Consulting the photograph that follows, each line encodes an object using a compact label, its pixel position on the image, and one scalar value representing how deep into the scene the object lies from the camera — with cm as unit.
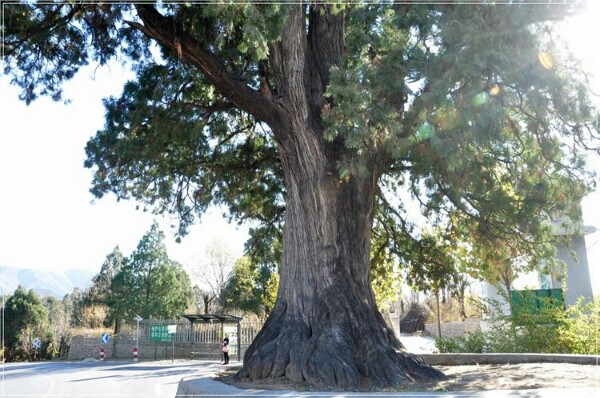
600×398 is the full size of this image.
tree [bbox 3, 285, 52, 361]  3906
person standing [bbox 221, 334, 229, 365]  2079
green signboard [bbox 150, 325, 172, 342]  2780
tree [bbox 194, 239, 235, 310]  4253
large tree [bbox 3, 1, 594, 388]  763
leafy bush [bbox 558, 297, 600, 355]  1212
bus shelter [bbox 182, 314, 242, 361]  2518
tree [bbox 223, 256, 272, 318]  4088
